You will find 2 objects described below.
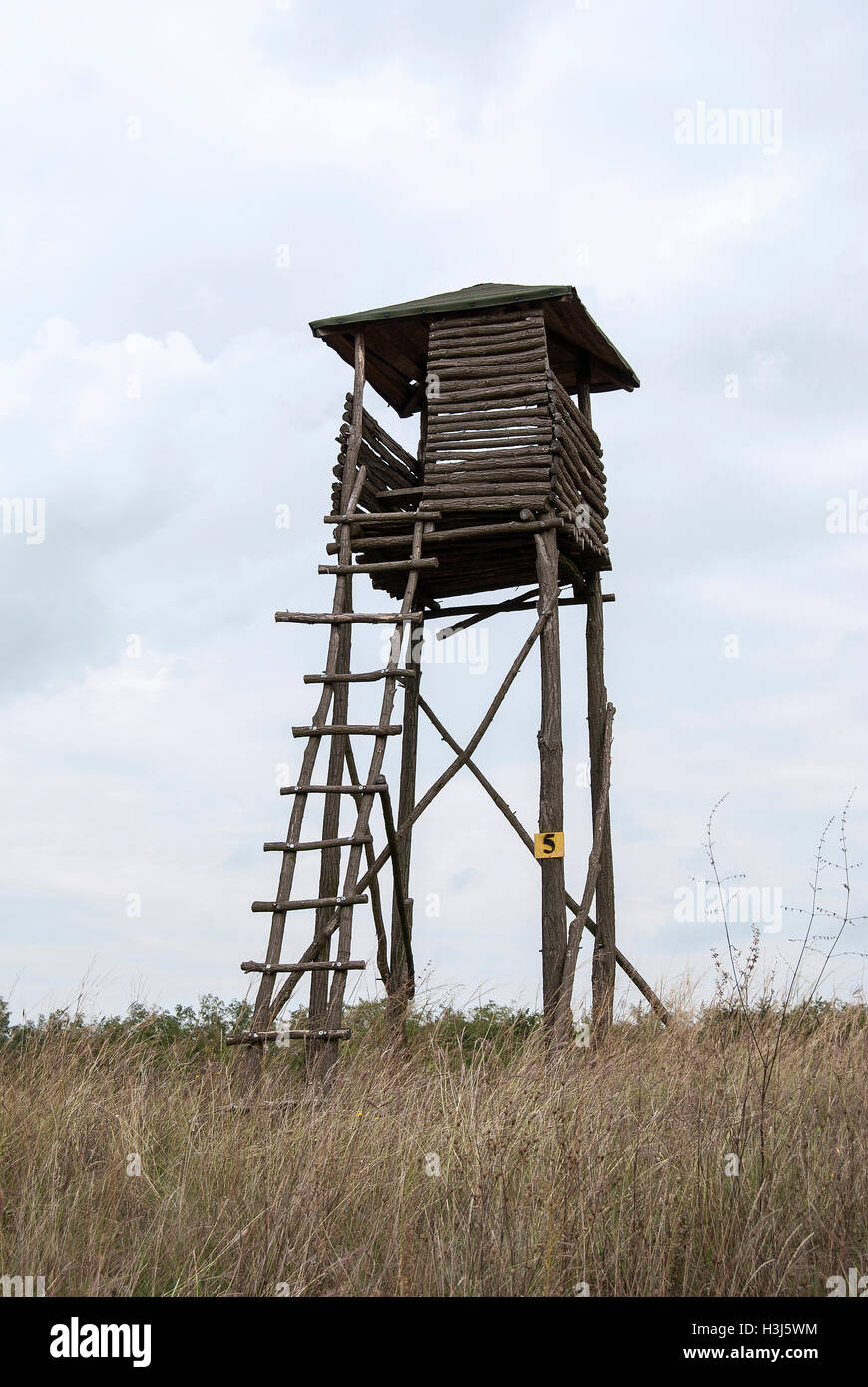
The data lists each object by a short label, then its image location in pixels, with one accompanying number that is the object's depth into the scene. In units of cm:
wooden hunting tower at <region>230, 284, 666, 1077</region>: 1045
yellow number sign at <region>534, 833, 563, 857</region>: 1090
